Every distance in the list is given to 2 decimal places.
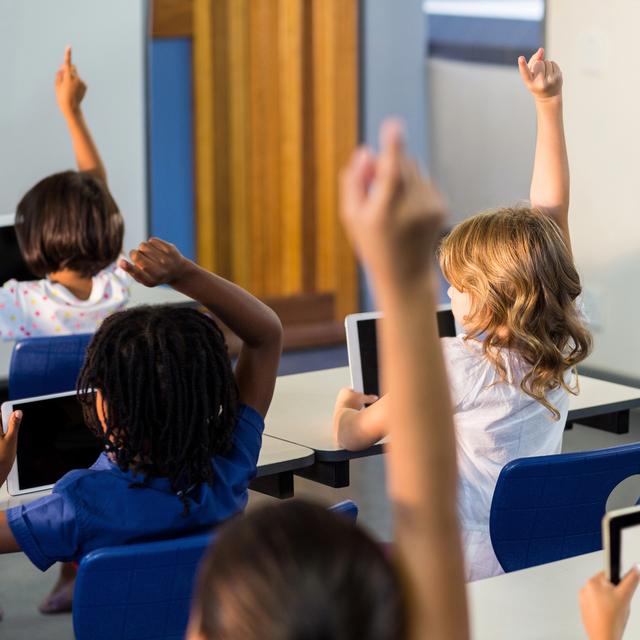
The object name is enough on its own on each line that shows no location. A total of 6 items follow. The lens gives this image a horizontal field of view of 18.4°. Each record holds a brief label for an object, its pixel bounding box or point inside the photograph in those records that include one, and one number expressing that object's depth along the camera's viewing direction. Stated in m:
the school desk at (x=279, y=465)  3.96
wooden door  9.90
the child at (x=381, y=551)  1.26
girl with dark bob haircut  5.24
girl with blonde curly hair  3.54
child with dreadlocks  2.64
